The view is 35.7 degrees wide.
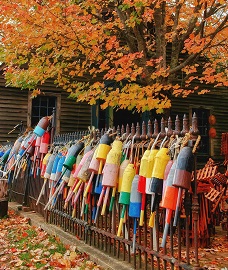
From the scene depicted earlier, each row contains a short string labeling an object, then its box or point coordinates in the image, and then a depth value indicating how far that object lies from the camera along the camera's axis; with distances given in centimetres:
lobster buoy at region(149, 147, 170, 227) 379
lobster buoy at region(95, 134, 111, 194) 493
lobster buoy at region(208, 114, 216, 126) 1797
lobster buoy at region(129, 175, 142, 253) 418
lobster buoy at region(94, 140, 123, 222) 457
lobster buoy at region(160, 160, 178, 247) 354
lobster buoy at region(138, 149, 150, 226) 404
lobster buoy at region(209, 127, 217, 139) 1803
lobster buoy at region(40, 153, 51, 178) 723
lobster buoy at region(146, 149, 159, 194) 396
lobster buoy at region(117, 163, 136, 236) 432
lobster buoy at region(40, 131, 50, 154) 773
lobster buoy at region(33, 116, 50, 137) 764
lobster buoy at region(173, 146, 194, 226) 346
